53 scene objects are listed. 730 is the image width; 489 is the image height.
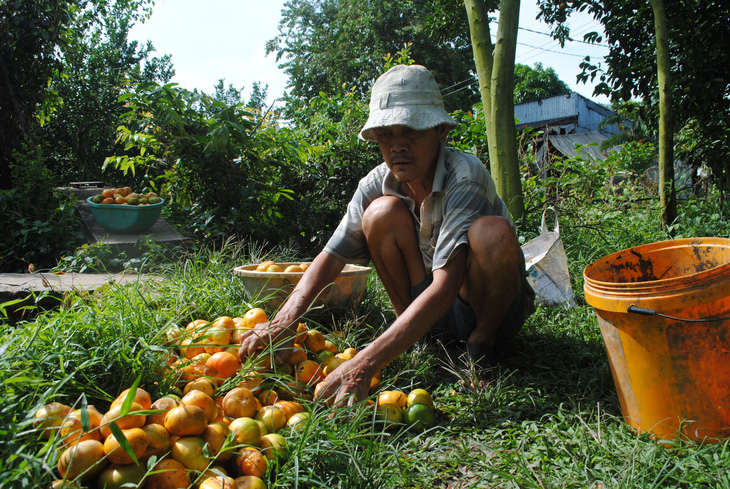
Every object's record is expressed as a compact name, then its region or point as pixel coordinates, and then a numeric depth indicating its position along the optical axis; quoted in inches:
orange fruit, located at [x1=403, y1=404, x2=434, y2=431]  70.3
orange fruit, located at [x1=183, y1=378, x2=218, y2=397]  65.7
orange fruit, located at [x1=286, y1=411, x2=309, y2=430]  60.7
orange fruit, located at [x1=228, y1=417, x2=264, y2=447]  57.4
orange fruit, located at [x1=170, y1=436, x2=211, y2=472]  53.2
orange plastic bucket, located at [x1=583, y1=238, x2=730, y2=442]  57.5
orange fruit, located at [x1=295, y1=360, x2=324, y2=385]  75.8
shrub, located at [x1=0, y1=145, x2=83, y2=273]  192.4
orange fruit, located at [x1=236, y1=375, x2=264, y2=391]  70.0
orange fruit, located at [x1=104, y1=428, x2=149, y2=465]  49.5
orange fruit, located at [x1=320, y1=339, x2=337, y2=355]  88.9
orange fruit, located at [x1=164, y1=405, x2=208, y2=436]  55.3
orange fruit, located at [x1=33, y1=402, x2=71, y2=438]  51.0
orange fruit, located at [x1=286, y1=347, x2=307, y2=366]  78.2
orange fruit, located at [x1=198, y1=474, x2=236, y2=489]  48.4
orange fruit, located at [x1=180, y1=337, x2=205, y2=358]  75.7
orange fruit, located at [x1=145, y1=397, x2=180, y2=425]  57.1
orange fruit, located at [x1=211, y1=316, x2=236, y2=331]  82.2
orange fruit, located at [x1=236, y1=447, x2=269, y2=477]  53.6
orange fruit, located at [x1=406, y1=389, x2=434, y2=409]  72.4
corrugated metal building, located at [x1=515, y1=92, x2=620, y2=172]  1167.8
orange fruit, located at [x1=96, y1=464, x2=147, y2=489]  48.1
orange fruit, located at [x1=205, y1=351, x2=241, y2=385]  71.4
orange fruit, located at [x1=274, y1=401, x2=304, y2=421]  66.4
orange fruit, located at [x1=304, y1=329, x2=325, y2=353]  86.1
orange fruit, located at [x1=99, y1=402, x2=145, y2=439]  52.6
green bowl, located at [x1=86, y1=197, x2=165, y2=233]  205.3
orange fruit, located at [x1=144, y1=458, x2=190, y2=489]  49.7
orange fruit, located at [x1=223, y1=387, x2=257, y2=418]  63.6
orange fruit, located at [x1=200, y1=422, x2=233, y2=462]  55.7
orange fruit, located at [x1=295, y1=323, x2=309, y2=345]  83.2
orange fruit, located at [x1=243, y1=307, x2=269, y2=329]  84.7
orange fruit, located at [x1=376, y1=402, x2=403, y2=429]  68.9
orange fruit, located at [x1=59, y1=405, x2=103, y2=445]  50.6
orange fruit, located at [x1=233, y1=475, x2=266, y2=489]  50.1
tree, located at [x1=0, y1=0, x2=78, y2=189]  232.2
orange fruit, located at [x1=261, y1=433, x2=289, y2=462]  55.3
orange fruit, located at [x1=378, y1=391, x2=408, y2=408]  73.1
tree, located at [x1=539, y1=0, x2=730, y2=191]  180.7
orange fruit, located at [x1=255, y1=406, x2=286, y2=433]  63.0
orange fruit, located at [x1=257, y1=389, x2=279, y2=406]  69.6
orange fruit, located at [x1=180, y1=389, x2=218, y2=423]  59.2
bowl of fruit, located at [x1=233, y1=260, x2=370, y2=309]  104.0
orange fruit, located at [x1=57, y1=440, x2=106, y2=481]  47.0
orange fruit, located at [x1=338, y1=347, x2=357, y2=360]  83.9
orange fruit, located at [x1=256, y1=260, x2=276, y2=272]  112.8
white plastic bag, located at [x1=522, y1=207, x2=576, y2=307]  121.0
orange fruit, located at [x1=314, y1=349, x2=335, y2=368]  83.5
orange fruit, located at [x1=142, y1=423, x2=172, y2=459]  53.2
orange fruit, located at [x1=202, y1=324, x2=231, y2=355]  77.1
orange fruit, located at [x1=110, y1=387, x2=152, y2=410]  56.9
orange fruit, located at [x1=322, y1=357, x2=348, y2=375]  80.1
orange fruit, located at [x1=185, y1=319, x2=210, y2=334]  74.7
